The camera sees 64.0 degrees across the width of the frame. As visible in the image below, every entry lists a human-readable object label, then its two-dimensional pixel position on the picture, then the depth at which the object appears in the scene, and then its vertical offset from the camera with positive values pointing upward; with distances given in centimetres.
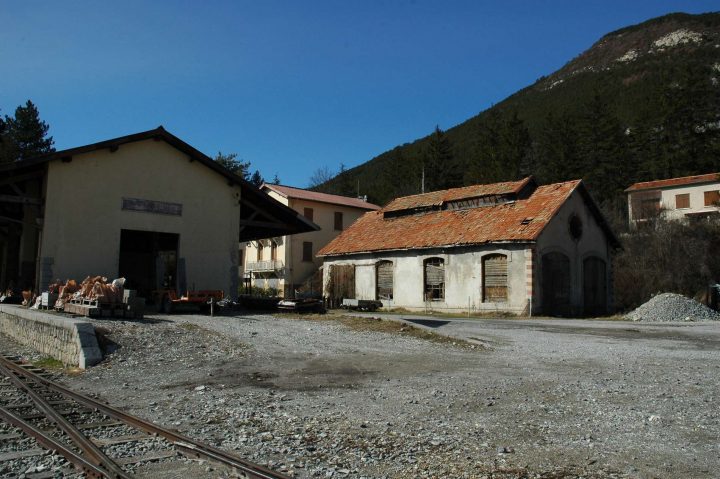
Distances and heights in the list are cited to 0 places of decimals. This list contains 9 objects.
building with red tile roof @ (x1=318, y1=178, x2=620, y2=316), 2567 +183
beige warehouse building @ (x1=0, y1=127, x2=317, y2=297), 1894 +284
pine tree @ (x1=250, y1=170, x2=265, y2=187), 8808 +1728
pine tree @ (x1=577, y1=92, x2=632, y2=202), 5141 +1256
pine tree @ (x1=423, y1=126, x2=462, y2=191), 6265 +1382
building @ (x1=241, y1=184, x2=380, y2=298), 4391 +344
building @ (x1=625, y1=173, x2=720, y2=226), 4400 +780
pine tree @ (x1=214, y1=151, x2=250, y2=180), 7200 +1565
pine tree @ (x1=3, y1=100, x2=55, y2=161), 4838 +1305
